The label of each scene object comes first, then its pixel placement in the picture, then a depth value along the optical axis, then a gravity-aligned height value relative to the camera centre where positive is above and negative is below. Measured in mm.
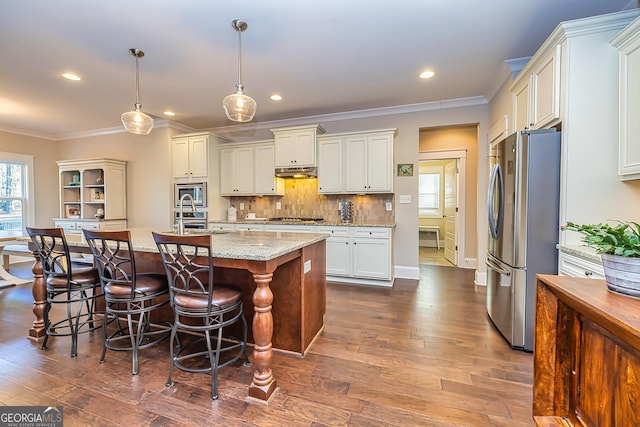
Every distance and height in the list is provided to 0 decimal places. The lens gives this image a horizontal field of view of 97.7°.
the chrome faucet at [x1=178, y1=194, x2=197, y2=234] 2463 -170
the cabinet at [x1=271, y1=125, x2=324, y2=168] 4371 +981
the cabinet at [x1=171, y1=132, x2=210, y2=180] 4809 +913
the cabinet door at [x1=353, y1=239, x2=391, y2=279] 3881 -725
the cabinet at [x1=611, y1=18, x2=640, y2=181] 1717 +672
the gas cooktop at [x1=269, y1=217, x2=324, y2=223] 4625 -204
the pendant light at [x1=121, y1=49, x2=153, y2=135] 2688 +854
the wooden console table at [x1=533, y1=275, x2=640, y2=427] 808 -519
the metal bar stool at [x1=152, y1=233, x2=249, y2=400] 1596 -550
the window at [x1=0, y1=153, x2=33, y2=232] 5324 +334
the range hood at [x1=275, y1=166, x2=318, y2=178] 4407 +571
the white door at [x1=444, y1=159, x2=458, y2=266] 5277 -79
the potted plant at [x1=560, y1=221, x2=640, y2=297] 923 -166
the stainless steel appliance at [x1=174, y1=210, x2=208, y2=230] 4836 -216
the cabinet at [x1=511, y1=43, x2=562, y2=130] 2107 +988
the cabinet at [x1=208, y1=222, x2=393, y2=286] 3891 -661
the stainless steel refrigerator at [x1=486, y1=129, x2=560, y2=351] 2133 -118
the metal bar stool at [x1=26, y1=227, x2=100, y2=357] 2096 -521
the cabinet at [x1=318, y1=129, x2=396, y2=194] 4097 +674
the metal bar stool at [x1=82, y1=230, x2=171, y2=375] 1850 -542
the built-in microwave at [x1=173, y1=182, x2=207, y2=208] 4832 +289
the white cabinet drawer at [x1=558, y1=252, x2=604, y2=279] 1660 -393
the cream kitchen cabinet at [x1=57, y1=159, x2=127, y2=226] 5164 +362
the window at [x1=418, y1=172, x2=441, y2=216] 7297 +341
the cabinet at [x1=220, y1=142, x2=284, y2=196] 4773 +639
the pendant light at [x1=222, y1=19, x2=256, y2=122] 2285 +863
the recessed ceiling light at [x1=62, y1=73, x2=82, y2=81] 3170 +1519
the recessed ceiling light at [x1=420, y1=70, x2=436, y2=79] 3191 +1539
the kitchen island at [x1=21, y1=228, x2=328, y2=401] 1671 -563
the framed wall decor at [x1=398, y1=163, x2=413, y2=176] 4328 +590
